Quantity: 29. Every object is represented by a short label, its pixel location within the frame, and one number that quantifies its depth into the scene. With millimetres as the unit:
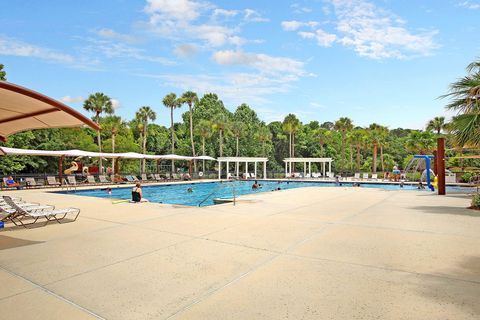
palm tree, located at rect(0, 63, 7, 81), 22453
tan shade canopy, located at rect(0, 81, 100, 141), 5294
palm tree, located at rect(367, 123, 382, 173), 38781
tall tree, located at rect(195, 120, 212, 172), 39875
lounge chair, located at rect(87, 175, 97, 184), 23852
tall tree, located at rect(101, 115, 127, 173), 34125
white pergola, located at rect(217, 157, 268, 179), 33062
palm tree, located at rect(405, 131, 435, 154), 30156
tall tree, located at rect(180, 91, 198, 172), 39050
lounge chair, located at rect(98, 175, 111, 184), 25012
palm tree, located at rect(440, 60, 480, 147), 8625
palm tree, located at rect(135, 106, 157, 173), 38719
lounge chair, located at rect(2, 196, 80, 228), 7359
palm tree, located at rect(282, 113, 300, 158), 42344
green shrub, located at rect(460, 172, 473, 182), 22612
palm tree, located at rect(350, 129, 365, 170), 41125
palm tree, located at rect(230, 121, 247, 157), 42688
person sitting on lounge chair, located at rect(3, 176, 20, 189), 19453
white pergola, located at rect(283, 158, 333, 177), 34400
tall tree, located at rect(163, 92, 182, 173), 38584
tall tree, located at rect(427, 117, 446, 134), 32031
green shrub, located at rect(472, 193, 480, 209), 9723
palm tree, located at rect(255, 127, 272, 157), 43906
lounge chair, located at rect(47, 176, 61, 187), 21391
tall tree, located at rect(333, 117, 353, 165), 41156
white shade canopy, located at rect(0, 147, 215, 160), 19172
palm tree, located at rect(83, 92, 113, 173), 31016
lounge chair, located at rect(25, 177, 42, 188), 20555
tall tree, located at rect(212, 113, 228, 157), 39875
